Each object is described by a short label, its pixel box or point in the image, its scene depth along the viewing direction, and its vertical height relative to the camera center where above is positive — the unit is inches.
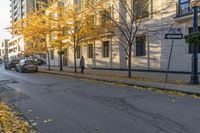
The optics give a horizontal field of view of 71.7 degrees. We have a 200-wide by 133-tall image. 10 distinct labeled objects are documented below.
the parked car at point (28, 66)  637.6 -20.5
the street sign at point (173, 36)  290.3 +51.9
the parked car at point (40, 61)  1086.0 +3.2
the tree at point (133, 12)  405.5 +161.4
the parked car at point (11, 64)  853.3 -14.0
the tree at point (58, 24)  536.7 +150.4
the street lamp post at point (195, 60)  273.3 +0.8
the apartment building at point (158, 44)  404.5 +56.6
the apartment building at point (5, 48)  2792.8 +295.6
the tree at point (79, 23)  511.7 +142.2
